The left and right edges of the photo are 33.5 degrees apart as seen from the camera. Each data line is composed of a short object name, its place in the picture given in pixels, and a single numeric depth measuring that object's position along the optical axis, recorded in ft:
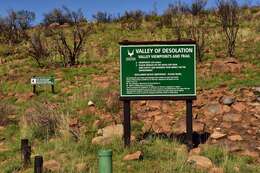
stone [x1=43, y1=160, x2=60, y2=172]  22.17
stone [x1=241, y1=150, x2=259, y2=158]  23.64
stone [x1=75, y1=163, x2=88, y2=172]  22.02
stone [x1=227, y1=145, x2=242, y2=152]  24.11
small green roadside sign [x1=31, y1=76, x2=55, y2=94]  37.97
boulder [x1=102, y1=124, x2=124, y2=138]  26.29
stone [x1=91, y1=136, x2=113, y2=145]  25.50
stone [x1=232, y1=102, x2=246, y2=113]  28.53
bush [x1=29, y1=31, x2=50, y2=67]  52.81
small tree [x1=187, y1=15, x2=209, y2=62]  44.93
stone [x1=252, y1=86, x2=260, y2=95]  31.07
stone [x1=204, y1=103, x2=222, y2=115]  28.61
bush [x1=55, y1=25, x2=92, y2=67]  49.30
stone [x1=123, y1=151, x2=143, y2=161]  23.02
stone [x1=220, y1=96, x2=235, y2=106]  29.10
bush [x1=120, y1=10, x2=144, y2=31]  66.16
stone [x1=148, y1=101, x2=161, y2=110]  30.76
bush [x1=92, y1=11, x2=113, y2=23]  79.10
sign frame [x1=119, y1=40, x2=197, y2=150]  24.82
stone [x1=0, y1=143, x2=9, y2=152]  26.63
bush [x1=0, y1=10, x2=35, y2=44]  67.72
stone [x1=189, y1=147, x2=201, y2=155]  23.83
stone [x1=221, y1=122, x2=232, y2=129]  26.95
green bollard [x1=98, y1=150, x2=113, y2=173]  16.54
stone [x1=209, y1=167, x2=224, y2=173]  21.50
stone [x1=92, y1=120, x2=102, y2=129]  28.40
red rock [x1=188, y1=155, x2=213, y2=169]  21.90
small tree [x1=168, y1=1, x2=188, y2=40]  54.99
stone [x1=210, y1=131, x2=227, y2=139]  25.59
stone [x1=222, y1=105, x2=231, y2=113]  28.57
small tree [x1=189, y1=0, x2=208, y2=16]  70.44
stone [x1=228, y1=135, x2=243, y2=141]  25.33
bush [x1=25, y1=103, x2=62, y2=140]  28.02
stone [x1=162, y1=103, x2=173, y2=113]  30.11
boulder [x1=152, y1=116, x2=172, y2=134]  27.25
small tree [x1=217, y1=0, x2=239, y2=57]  49.11
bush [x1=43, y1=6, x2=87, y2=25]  79.76
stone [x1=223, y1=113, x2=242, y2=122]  27.64
